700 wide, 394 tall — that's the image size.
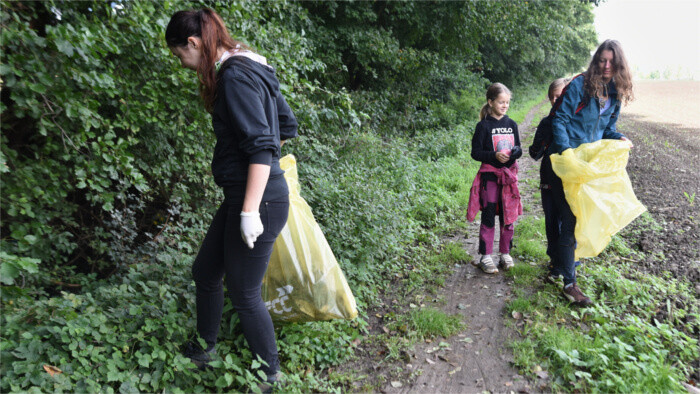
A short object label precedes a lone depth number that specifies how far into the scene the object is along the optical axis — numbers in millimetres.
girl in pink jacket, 3857
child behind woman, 3484
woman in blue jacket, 3135
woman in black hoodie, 1979
